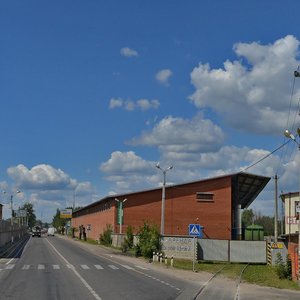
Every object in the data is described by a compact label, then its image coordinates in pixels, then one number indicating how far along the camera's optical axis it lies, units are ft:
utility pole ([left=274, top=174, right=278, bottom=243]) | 160.60
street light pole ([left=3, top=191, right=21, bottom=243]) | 241.59
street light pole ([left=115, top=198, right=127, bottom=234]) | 193.24
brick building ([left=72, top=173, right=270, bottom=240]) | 203.30
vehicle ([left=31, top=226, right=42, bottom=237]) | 365.98
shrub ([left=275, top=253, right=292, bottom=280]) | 87.97
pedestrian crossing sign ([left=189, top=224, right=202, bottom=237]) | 104.37
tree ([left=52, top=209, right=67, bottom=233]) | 584.56
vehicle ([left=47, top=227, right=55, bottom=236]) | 428.27
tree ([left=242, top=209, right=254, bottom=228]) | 515.50
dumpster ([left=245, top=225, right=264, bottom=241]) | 198.18
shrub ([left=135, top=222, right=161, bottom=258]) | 128.77
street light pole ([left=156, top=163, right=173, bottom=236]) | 141.62
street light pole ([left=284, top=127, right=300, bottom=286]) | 78.02
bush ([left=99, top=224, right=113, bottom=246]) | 202.90
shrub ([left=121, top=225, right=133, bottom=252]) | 156.66
